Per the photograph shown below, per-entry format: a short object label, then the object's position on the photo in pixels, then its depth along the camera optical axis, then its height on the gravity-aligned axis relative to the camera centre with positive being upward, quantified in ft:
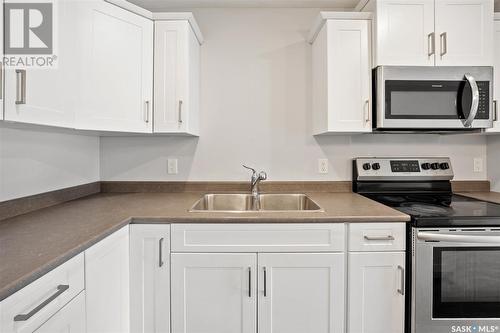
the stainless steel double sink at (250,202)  7.49 -0.89
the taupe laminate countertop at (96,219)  3.10 -0.86
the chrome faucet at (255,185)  7.35 -0.48
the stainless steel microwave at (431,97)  6.31 +1.38
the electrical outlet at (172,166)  7.78 -0.04
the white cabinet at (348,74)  6.51 +1.90
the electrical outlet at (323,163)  7.79 +0.05
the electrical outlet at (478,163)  7.75 +0.07
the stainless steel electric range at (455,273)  4.99 -1.71
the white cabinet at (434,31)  6.30 +2.70
